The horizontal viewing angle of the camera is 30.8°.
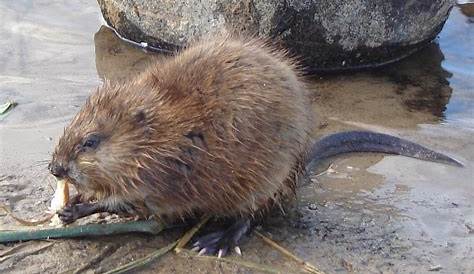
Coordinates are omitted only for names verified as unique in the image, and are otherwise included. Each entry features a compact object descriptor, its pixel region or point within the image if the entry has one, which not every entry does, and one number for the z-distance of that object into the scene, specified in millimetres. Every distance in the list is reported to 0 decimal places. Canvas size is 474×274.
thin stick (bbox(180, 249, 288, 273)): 3426
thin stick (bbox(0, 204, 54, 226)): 3584
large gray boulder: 5316
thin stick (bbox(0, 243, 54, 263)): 3349
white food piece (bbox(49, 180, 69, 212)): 3597
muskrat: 3404
